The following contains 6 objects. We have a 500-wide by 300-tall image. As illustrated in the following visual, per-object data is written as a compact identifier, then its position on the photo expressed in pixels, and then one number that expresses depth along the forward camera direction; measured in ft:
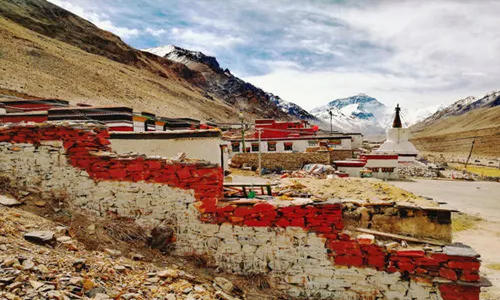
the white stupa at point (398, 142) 133.77
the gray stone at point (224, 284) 16.81
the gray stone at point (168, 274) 15.43
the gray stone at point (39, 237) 14.58
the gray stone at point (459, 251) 15.88
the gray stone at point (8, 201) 18.15
